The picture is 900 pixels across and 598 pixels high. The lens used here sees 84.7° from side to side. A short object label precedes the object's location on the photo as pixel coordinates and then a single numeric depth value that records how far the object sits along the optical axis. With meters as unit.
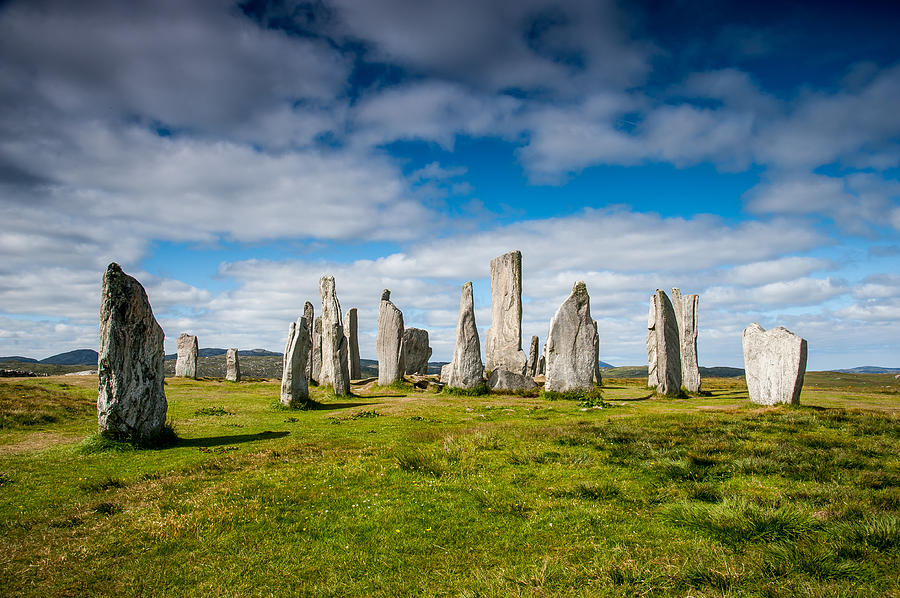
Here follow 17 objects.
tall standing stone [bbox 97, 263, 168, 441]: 11.73
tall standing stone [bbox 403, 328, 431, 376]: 38.50
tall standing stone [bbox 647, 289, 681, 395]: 25.09
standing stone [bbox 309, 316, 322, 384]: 33.56
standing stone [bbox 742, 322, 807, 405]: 17.42
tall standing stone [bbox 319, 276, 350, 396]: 24.03
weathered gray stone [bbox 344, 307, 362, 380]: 33.22
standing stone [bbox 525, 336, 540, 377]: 43.62
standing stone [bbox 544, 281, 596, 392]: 22.84
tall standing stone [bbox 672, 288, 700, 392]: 27.52
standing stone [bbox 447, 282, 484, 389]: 24.77
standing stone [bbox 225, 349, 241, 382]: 39.85
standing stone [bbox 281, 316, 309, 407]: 19.83
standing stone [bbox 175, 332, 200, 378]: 40.16
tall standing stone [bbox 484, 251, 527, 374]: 29.38
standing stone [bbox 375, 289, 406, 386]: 28.83
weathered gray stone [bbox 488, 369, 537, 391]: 25.62
